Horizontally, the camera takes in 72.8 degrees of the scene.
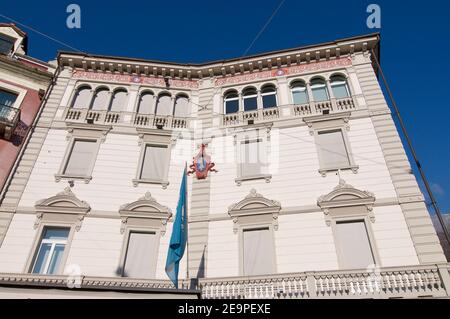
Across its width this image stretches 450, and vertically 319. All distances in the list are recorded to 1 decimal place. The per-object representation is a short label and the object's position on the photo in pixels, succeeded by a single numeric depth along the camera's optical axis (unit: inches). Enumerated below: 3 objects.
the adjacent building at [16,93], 607.8
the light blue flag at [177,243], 427.8
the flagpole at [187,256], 489.3
